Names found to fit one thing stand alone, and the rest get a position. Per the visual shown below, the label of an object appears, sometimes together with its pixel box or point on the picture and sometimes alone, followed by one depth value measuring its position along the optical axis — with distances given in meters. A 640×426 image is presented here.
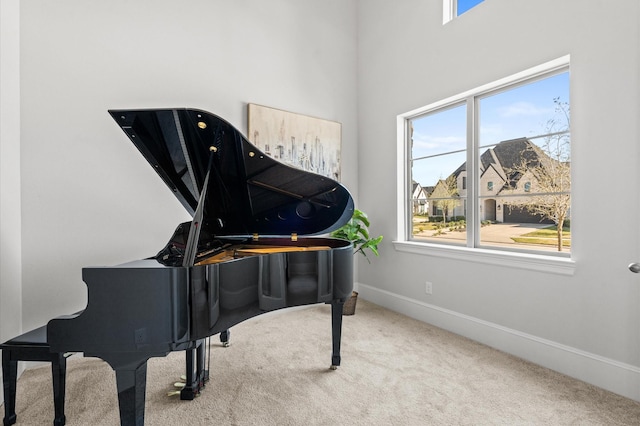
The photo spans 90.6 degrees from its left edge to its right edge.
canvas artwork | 3.21
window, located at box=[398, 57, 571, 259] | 2.38
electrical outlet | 3.12
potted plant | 3.35
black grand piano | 1.24
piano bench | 1.51
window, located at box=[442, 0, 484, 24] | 2.96
